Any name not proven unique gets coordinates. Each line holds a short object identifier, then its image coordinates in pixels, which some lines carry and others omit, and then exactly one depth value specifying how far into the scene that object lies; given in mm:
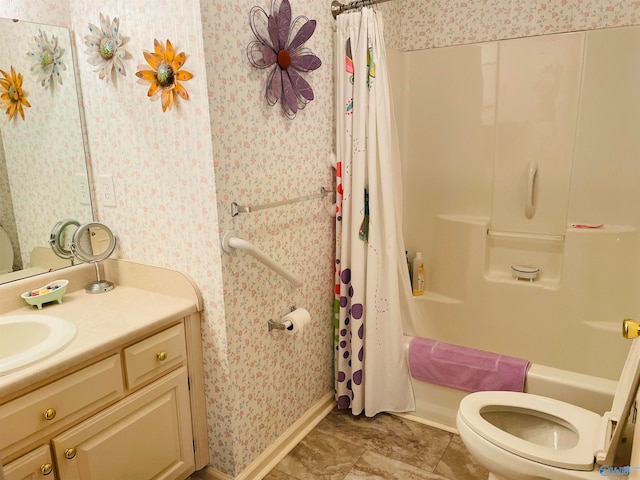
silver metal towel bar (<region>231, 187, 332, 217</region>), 1559
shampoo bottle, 2698
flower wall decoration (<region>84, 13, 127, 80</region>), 1586
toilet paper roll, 1795
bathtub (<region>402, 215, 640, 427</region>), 2250
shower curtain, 1918
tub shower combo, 2227
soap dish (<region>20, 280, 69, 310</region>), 1533
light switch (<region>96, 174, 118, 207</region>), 1763
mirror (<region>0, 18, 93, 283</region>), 1577
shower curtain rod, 1891
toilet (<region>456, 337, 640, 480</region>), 1285
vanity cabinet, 1159
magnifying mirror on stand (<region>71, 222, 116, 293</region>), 1676
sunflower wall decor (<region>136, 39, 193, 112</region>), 1452
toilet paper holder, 1789
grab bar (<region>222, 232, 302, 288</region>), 1520
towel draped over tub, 1840
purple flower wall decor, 1585
